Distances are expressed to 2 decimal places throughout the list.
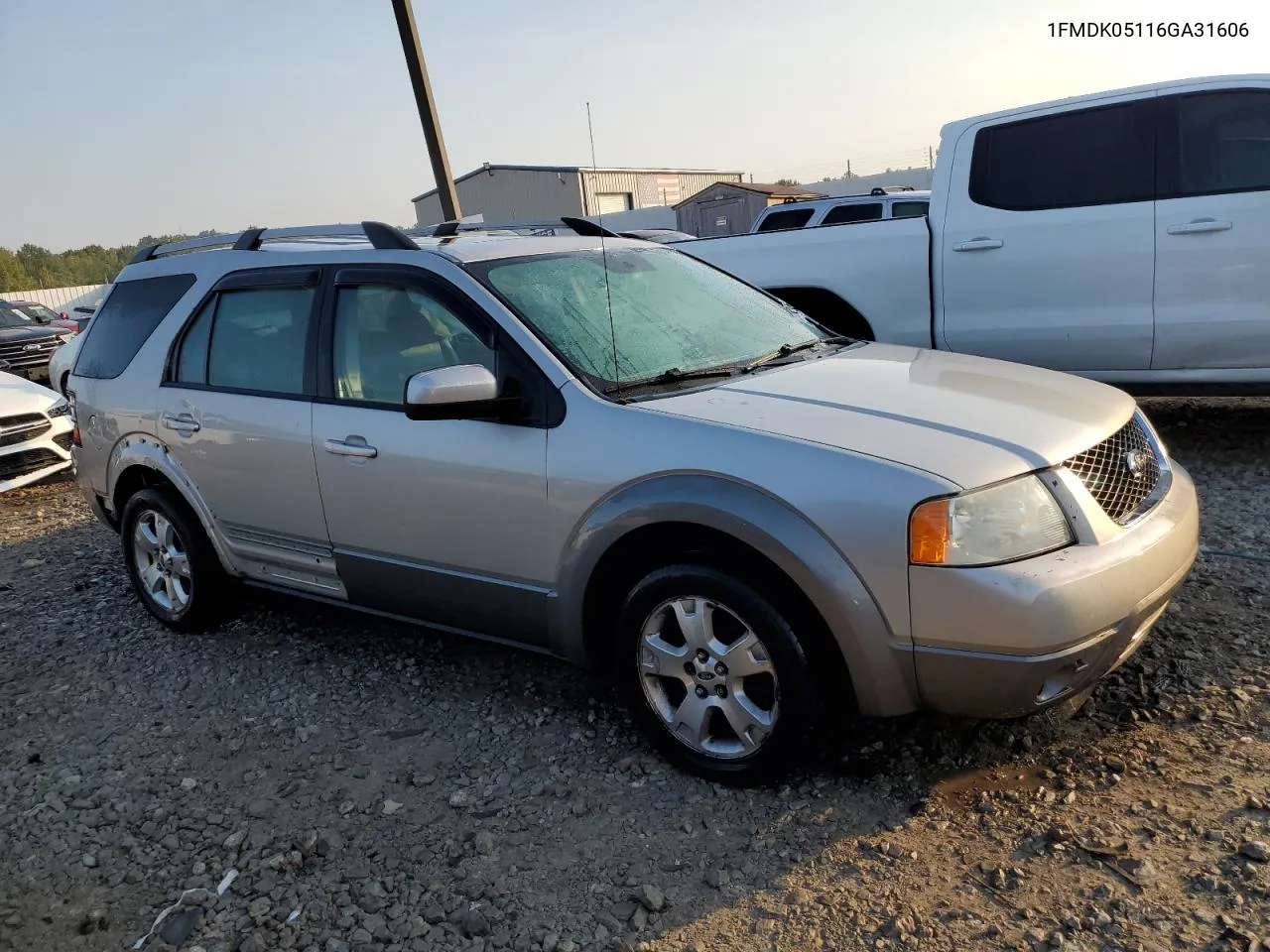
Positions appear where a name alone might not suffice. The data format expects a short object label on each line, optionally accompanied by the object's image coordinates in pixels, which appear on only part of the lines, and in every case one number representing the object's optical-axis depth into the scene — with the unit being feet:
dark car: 43.93
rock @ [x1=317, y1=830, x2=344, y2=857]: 9.36
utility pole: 28.83
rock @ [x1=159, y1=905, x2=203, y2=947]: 8.37
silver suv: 8.36
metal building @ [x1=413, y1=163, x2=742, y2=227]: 113.50
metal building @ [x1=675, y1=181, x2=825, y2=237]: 84.28
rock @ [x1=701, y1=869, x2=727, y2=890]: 8.41
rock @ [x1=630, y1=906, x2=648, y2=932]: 8.02
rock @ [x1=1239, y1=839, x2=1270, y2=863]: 7.91
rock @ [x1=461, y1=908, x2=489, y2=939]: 8.11
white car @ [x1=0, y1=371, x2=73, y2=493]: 25.71
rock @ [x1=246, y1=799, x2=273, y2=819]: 10.11
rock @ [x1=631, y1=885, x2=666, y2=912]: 8.20
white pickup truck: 16.87
